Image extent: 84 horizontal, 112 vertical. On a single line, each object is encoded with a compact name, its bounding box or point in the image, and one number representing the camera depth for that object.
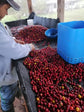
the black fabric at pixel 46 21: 2.80
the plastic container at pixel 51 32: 2.25
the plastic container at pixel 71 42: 1.13
